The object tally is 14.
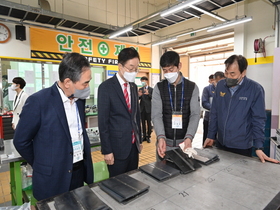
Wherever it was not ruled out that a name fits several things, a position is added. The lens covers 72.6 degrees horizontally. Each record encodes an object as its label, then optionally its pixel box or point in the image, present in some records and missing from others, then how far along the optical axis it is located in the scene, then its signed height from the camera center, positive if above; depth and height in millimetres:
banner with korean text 4996 +1419
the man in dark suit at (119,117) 1534 -197
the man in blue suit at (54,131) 1141 -226
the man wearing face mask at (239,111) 1604 -159
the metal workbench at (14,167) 1691 -706
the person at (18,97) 3664 -56
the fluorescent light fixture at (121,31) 4783 +1652
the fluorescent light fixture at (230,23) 4261 +1654
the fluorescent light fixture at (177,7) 3474 +1666
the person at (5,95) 4707 -20
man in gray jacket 1609 -112
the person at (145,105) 5082 -313
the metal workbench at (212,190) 839 -486
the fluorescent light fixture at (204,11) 3796 +1762
